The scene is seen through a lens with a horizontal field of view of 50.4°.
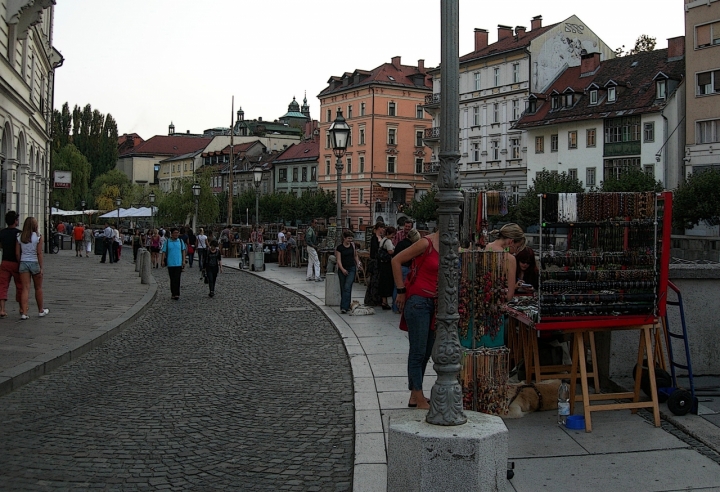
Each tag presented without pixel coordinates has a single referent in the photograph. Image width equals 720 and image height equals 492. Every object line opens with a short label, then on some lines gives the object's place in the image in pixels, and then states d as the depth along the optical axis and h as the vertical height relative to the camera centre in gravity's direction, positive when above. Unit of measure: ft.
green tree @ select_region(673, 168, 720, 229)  134.62 +8.28
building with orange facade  273.54 +38.15
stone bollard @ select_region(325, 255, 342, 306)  55.11 -3.36
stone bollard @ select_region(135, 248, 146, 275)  98.33 -3.03
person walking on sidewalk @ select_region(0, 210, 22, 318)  43.73 -1.19
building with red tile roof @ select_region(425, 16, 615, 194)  202.49 +43.73
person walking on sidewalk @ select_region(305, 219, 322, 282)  79.36 -1.44
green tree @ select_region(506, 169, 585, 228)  167.43 +12.38
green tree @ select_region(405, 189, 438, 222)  208.23 +9.69
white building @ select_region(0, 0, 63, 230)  72.02 +15.11
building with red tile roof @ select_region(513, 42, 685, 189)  161.07 +28.81
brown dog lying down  23.50 -4.73
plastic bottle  22.00 -4.58
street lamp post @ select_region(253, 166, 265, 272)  99.45 -1.53
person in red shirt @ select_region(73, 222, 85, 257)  135.85 +1.17
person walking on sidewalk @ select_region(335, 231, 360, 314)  50.65 -1.57
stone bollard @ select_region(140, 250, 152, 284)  75.41 -2.72
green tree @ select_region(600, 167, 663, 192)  153.17 +12.65
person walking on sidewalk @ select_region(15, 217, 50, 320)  43.60 -0.67
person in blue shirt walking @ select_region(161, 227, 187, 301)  61.36 -1.21
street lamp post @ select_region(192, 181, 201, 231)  142.00 +9.88
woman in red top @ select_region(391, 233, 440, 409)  22.48 -1.64
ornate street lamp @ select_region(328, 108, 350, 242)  60.75 +8.66
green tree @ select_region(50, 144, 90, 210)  275.18 +25.16
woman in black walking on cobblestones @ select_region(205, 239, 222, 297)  65.05 -1.79
